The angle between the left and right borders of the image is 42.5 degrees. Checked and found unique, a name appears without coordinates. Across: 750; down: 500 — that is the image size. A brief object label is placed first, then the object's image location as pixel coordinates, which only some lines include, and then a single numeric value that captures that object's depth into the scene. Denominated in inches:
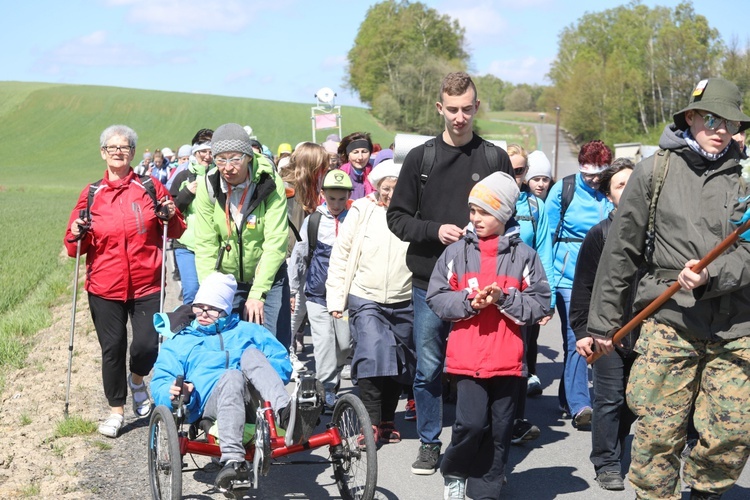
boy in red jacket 199.9
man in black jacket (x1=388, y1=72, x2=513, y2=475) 223.6
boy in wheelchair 199.3
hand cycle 194.4
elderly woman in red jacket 276.2
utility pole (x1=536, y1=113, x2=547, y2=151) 3397.9
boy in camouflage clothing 165.9
